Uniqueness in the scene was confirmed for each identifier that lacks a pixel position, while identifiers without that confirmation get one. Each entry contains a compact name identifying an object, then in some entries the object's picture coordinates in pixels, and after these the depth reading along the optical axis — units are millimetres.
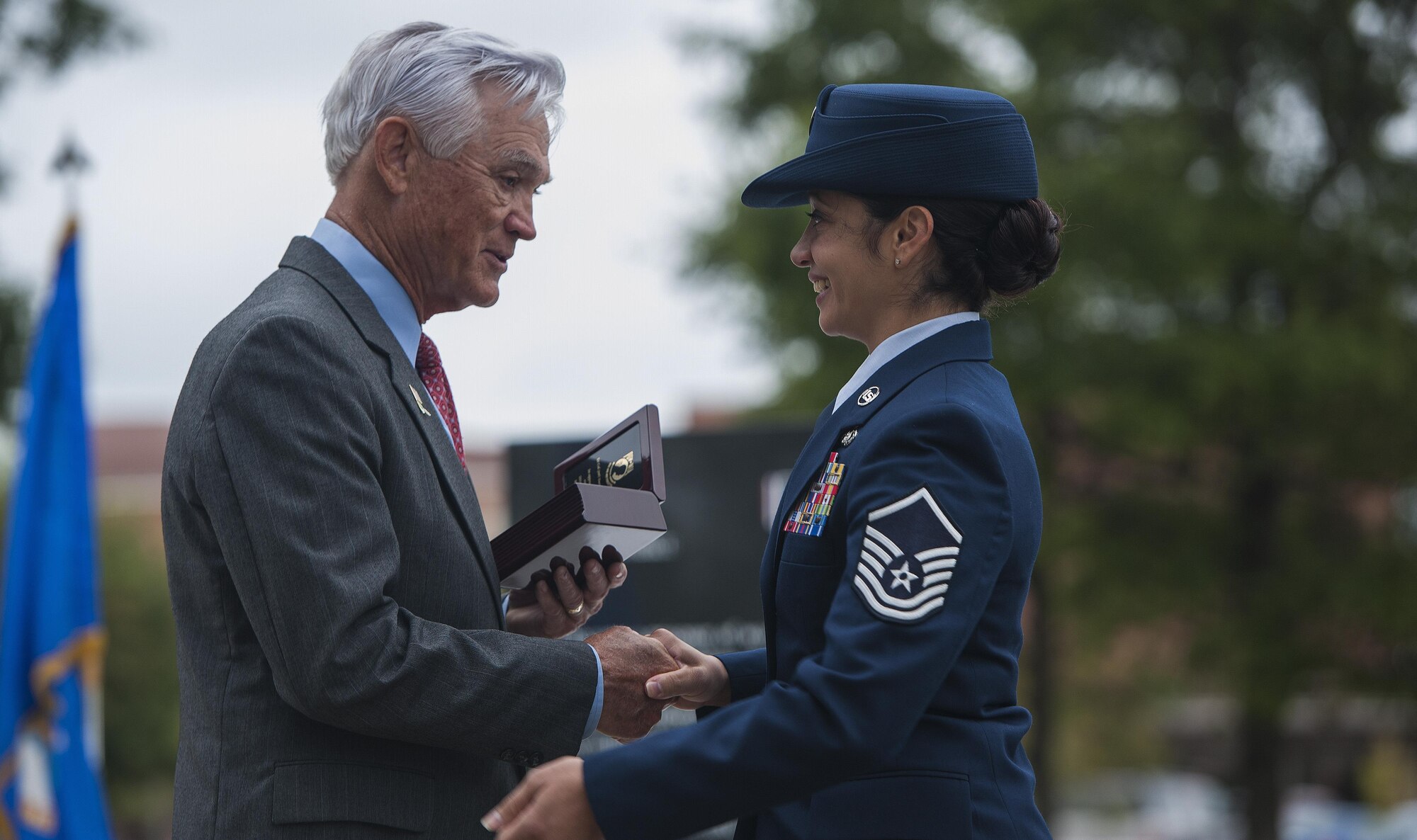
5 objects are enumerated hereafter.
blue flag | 13500
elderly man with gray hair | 4449
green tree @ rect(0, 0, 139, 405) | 18687
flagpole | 14516
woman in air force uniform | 4145
